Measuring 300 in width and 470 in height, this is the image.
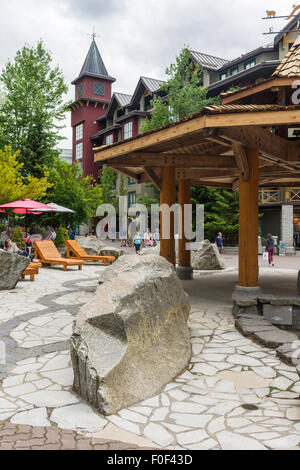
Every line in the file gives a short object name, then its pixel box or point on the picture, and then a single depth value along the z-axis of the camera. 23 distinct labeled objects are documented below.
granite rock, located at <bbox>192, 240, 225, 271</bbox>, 13.70
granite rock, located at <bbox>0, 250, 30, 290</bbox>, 9.68
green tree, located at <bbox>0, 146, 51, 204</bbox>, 17.56
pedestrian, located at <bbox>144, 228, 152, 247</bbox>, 21.88
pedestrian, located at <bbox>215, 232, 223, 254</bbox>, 22.53
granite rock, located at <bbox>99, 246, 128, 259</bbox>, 17.64
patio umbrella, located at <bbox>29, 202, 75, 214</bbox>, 17.05
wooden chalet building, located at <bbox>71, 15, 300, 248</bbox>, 24.64
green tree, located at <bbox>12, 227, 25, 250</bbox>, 18.20
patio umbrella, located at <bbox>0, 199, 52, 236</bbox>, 15.91
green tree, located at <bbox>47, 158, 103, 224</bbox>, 21.42
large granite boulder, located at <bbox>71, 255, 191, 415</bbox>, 3.68
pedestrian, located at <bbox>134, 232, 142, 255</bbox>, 20.73
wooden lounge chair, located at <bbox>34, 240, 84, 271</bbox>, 13.89
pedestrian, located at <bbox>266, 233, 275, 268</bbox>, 16.59
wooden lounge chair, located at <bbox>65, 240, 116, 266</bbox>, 15.58
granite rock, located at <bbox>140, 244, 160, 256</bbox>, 15.75
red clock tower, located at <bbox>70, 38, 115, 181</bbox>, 41.19
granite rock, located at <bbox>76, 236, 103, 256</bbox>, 18.77
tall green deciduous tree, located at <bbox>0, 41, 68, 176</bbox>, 23.36
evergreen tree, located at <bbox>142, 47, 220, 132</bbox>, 26.62
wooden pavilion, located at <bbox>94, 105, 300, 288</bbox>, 5.99
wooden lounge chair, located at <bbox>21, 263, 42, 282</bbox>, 10.99
